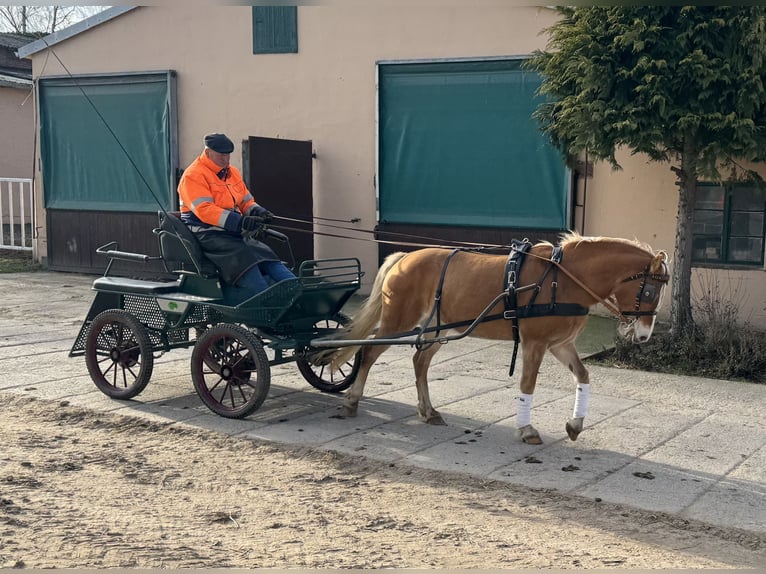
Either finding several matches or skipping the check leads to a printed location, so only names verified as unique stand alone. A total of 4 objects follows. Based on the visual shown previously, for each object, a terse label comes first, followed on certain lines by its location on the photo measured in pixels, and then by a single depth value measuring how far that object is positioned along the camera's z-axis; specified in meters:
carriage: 6.45
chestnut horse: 6.38
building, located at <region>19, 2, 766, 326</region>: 12.45
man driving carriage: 7.34
